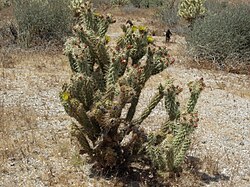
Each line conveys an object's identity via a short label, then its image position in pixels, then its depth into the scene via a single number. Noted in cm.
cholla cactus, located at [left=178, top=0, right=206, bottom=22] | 1348
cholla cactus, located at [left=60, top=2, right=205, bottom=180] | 402
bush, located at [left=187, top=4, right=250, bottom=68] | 1011
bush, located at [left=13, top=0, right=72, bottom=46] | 1109
